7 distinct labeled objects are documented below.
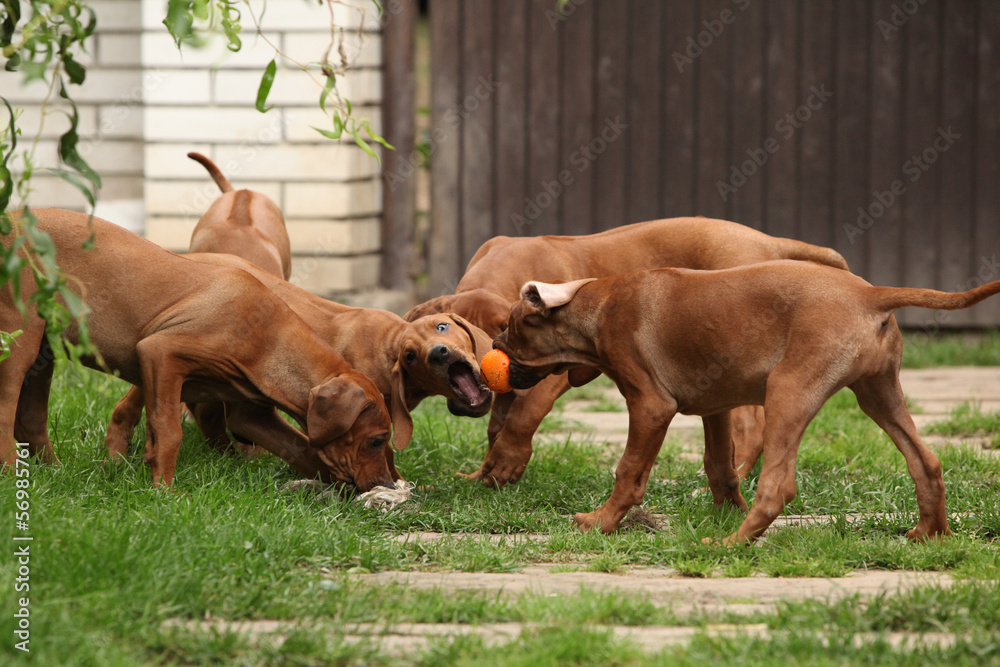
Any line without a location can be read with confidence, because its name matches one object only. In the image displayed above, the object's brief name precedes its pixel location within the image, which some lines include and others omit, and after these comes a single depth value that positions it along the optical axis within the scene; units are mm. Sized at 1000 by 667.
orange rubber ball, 9172
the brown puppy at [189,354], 8672
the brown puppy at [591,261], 10180
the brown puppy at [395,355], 9312
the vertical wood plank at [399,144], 17797
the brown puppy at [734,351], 7609
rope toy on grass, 8773
